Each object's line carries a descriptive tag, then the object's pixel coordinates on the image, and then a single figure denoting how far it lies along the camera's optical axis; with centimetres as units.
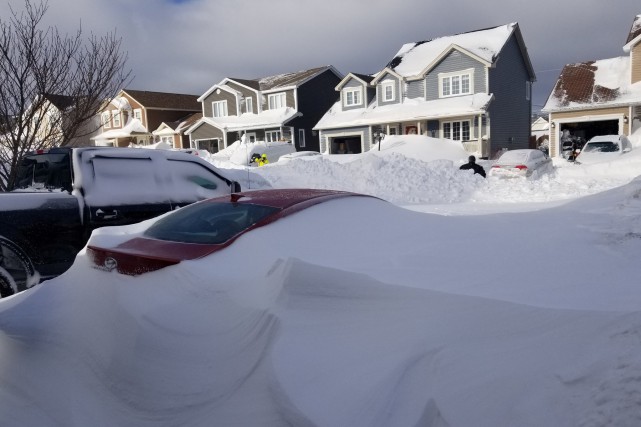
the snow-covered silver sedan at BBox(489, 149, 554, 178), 1515
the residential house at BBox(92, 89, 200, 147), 4538
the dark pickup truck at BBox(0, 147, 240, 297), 495
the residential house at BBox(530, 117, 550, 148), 4024
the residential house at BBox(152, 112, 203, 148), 4350
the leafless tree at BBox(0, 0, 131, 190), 887
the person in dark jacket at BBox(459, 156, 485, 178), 1547
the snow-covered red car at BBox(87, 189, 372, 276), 309
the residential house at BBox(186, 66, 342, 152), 3681
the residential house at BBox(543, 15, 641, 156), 2639
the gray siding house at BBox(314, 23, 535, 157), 2781
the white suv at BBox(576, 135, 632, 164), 2023
